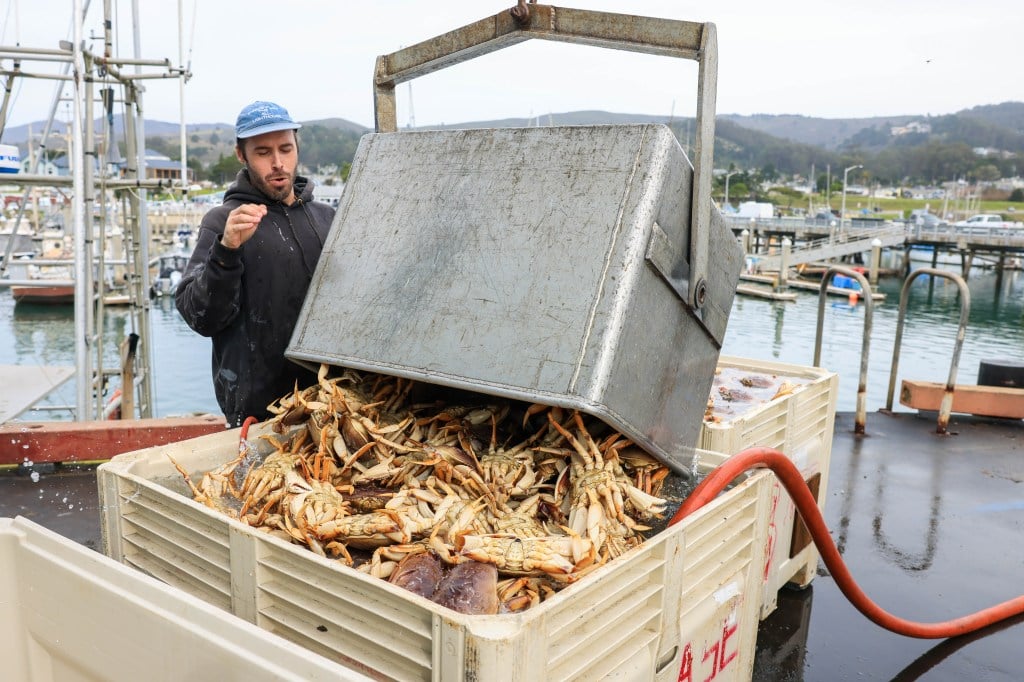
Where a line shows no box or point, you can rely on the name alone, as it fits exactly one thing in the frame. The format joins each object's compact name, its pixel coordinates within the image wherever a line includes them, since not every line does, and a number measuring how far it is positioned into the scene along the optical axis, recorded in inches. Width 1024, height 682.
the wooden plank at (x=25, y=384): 295.1
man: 128.7
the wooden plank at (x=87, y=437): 234.4
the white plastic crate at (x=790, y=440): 136.8
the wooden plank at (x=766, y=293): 1626.5
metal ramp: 1924.2
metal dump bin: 90.7
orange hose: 96.7
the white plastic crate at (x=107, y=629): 65.7
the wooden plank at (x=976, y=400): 320.2
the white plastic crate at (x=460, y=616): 64.9
